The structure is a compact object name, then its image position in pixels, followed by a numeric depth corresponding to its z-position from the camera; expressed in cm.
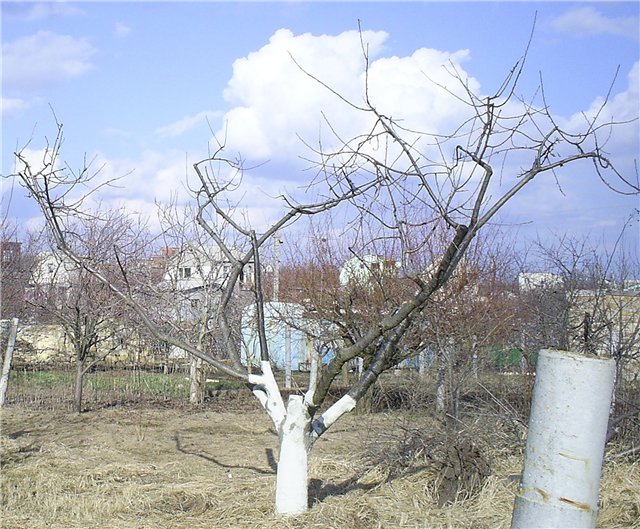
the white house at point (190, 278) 1291
